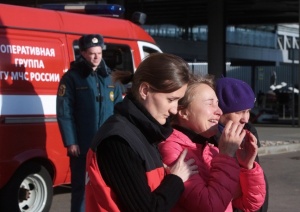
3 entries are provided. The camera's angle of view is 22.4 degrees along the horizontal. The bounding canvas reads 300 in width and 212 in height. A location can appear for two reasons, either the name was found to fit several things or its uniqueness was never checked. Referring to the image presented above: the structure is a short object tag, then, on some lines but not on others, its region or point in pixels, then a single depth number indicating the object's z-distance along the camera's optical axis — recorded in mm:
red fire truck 8164
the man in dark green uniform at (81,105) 7047
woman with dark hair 2939
